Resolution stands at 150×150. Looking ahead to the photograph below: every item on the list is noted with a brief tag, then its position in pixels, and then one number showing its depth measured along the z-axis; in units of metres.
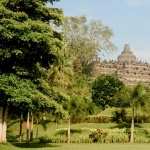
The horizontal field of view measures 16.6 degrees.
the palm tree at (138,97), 51.72
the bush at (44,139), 43.43
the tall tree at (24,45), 29.06
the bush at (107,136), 47.09
